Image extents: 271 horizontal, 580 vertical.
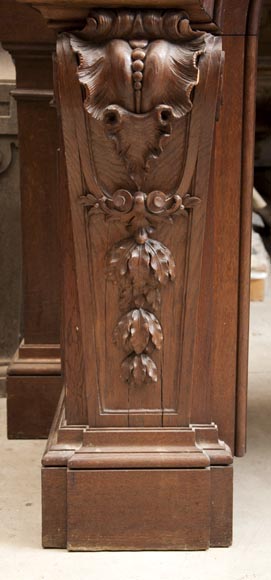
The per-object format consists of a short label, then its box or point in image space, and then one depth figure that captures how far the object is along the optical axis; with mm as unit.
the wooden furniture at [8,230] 3123
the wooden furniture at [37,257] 2619
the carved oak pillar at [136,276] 1757
